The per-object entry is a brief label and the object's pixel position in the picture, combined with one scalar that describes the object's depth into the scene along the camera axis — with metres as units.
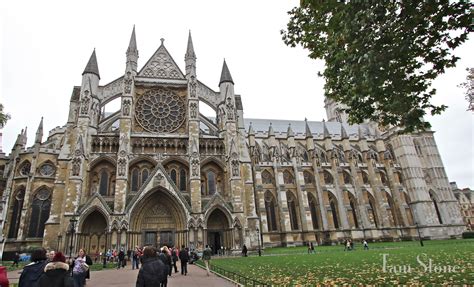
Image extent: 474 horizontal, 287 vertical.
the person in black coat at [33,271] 4.42
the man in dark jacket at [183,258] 13.85
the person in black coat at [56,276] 3.87
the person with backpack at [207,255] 13.73
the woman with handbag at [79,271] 8.02
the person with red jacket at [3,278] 4.31
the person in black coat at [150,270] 4.80
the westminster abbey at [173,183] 24.84
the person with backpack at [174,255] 15.06
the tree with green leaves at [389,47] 6.90
